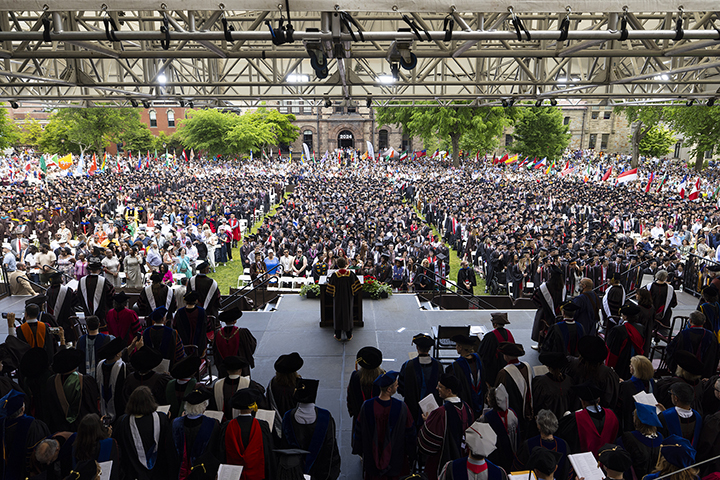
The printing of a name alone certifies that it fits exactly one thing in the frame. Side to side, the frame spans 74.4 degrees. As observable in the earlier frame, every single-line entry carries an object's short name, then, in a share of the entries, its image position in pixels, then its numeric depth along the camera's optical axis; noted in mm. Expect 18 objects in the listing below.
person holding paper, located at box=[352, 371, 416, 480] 4090
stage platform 6586
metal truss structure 5520
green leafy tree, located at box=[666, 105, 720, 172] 32250
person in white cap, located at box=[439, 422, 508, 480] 3178
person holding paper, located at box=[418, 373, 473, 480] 3963
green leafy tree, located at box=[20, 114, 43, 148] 56375
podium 8484
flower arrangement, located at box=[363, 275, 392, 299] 10133
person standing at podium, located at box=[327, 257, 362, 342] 7680
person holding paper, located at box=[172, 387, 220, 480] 3719
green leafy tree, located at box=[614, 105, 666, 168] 38656
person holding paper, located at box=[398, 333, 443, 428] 4734
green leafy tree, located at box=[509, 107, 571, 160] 47156
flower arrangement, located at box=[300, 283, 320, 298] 10188
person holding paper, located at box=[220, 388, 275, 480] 3648
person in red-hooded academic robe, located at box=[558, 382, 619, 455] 4029
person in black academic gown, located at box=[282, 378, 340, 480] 3830
